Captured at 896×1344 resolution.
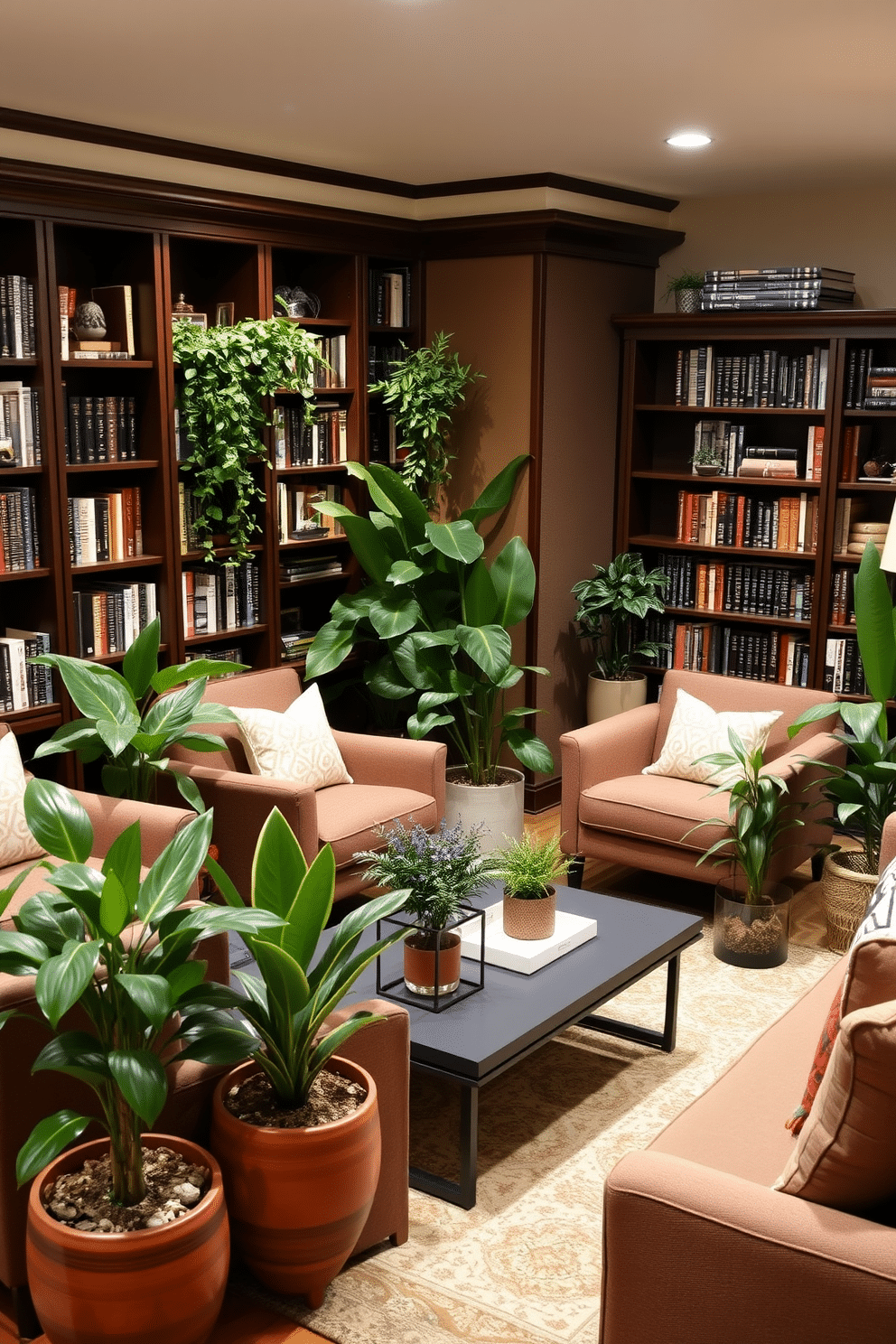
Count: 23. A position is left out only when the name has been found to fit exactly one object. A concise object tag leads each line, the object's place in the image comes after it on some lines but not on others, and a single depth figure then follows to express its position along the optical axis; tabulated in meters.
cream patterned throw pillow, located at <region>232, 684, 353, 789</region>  4.21
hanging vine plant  4.50
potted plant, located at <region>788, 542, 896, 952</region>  4.09
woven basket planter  4.09
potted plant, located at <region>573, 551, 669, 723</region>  5.42
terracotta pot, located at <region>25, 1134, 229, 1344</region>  2.08
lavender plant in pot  2.96
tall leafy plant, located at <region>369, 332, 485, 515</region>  5.27
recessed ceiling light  4.25
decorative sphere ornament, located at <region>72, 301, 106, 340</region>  4.31
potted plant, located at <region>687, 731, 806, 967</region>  3.98
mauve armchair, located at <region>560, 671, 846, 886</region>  4.26
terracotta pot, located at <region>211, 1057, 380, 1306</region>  2.28
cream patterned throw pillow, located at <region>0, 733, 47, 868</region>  3.45
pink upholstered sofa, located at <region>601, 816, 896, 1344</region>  1.75
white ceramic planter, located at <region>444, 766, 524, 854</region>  4.87
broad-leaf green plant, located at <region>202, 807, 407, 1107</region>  2.32
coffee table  2.85
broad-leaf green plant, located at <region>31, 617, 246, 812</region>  3.59
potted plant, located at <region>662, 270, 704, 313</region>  5.50
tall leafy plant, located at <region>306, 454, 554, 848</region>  4.77
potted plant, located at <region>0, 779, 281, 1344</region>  2.08
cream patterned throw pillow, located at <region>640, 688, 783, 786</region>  4.43
